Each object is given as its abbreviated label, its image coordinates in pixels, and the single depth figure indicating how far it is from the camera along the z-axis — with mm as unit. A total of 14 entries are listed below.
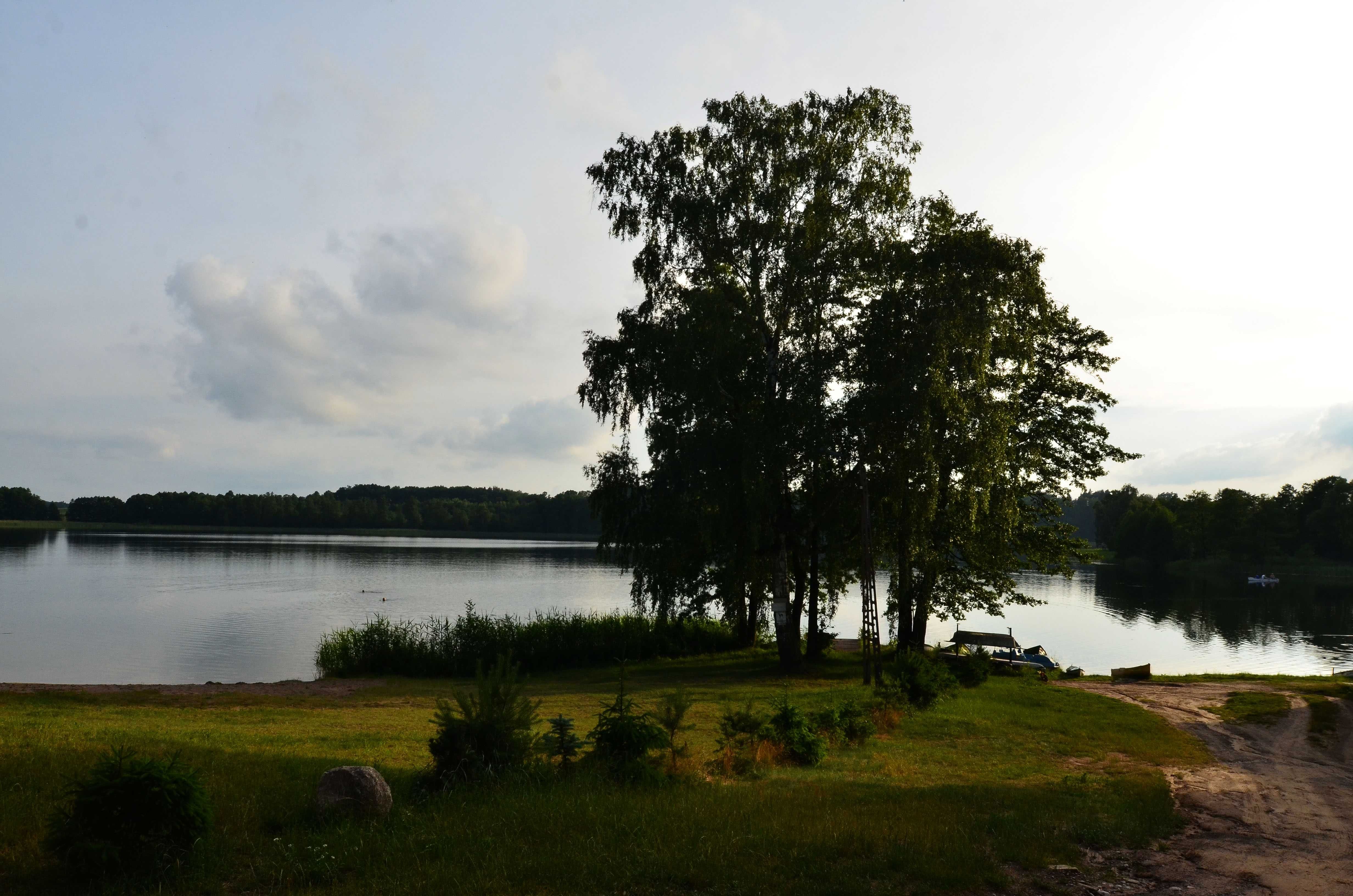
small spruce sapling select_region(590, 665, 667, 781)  10039
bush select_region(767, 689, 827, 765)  12586
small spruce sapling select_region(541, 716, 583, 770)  9883
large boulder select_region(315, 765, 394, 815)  7938
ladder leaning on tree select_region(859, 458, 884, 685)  21750
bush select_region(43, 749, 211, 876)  6547
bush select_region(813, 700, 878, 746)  14648
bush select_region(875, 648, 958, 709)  18062
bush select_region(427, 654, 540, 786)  9250
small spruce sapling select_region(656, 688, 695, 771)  10445
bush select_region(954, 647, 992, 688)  21797
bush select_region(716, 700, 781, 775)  11461
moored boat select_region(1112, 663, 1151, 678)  27047
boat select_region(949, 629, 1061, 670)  28875
